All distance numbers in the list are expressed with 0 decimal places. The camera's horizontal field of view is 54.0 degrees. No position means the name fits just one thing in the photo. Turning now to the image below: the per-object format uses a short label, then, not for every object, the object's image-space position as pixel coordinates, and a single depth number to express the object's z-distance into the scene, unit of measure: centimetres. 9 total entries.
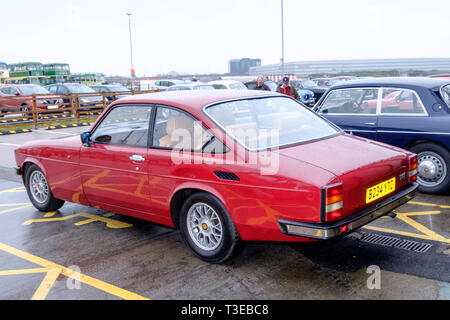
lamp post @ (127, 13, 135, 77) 5591
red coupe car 340
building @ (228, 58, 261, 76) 12756
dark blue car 609
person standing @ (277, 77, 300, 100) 1327
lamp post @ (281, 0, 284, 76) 3504
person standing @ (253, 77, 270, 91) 1331
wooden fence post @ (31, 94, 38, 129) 1719
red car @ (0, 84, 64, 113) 2092
